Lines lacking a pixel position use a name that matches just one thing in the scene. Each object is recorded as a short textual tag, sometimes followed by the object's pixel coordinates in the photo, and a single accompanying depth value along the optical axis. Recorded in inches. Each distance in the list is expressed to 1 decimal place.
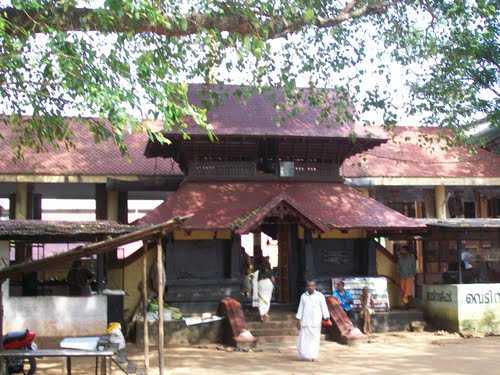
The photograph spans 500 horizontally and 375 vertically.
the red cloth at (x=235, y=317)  528.6
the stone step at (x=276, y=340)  550.0
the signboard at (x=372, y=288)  612.4
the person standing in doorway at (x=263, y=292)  572.4
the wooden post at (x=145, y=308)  308.3
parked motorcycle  378.0
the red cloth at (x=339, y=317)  555.2
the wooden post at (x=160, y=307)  299.1
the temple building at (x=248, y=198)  596.1
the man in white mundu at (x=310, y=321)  472.7
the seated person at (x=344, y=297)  597.6
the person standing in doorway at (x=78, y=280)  557.3
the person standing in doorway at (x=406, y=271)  642.2
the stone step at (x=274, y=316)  585.0
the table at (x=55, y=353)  311.6
